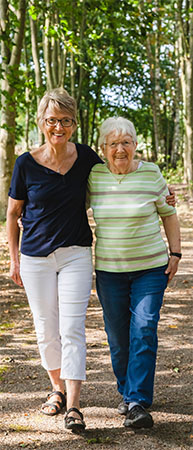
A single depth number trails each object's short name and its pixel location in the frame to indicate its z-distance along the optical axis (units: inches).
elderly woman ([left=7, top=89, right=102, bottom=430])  150.1
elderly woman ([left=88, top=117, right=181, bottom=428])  148.1
